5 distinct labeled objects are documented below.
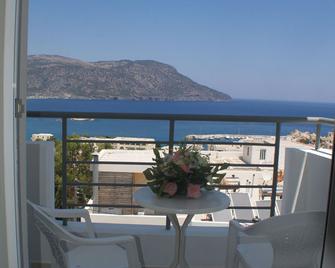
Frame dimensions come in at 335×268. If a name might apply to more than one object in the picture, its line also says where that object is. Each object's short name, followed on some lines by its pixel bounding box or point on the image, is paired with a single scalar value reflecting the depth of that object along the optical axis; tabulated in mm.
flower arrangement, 1888
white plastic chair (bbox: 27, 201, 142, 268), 1598
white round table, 1796
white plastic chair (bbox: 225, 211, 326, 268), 1417
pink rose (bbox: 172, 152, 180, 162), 1911
